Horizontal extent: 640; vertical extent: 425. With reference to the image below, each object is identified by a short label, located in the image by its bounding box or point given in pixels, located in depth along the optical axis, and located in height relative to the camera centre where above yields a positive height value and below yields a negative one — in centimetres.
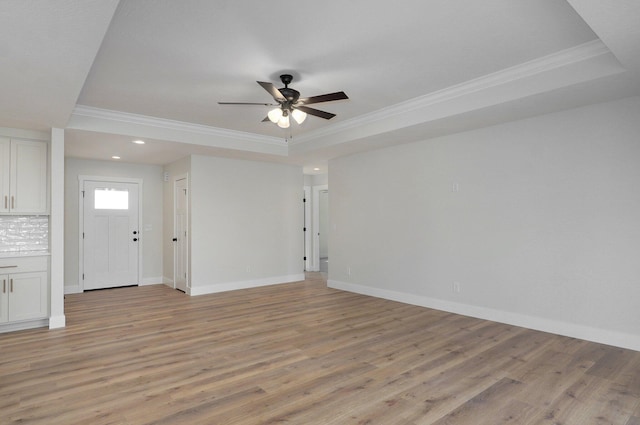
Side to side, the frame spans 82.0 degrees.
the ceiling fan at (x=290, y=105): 349 +112
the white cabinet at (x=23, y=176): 459 +53
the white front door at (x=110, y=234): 694 -33
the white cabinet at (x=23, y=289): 430 -85
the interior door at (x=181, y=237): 670 -38
